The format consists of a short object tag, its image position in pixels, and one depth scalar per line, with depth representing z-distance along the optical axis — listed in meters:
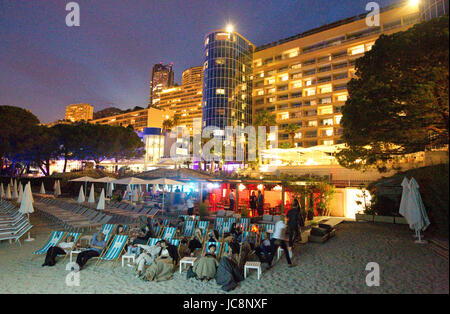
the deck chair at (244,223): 10.23
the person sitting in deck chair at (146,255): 6.39
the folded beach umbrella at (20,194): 15.62
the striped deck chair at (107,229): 8.91
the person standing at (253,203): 15.35
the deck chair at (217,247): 7.25
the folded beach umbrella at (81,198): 16.68
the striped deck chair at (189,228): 10.20
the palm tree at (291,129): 43.59
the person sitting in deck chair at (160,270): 6.12
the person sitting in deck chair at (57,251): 7.03
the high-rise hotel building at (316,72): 45.56
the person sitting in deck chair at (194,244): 8.26
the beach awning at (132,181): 13.81
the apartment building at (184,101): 114.84
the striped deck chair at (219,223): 10.43
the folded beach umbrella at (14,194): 18.90
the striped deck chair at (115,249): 7.27
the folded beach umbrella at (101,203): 13.53
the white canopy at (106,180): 16.63
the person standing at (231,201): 16.52
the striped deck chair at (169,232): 8.93
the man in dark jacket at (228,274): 5.74
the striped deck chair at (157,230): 9.25
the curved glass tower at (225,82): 55.16
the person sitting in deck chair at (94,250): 6.81
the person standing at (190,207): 13.50
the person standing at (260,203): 14.48
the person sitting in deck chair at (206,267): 6.14
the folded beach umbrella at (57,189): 21.83
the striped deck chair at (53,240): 7.73
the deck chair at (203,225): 9.97
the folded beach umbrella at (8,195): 19.05
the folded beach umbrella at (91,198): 16.00
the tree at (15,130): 27.12
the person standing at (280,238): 6.94
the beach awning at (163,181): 13.55
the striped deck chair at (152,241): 7.73
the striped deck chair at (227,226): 10.14
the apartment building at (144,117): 114.56
